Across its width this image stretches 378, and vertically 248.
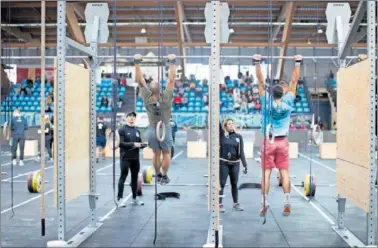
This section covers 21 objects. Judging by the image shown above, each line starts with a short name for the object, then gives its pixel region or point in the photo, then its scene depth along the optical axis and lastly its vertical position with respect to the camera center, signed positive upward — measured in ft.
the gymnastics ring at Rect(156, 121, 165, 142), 16.33 -0.15
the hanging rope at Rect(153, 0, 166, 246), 13.33 +0.01
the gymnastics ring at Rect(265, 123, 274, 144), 18.20 -0.26
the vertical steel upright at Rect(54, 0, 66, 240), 15.75 -0.51
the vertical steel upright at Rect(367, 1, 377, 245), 14.58 +0.37
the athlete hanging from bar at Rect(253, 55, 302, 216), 18.98 -0.27
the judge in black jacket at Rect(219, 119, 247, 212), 22.71 -1.31
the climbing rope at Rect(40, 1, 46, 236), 13.89 +0.32
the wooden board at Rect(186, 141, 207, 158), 53.47 -2.77
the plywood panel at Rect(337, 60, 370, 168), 15.00 +0.32
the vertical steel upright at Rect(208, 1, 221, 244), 14.14 +0.15
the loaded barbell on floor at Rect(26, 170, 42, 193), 27.73 -3.27
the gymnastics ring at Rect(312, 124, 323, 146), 36.60 -0.68
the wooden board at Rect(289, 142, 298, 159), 52.85 -2.65
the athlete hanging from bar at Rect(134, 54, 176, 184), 19.60 +0.39
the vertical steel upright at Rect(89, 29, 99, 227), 18.63 -0.25
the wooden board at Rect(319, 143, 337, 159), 53.06 -2.80
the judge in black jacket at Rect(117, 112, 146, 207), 23.61 -1.19
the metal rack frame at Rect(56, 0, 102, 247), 15.75 +0.18
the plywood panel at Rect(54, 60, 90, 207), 16.14 -0.27
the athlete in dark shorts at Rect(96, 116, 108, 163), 46.93 -0.91
